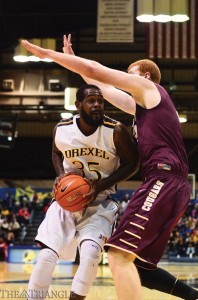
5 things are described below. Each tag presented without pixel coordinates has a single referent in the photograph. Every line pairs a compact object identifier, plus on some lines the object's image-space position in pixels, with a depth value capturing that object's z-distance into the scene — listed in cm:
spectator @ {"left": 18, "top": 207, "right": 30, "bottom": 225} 2333
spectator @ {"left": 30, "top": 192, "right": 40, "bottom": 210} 2423
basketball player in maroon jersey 396
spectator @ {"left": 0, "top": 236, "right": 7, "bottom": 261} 2035
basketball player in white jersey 473
